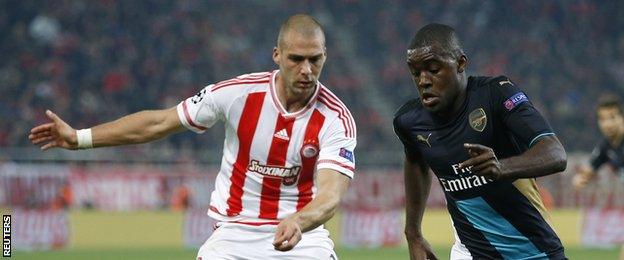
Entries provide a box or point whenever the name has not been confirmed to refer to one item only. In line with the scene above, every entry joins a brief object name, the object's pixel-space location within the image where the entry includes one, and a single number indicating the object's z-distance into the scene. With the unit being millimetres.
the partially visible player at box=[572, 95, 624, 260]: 21016
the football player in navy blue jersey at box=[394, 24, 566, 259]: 9797
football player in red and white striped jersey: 12172
